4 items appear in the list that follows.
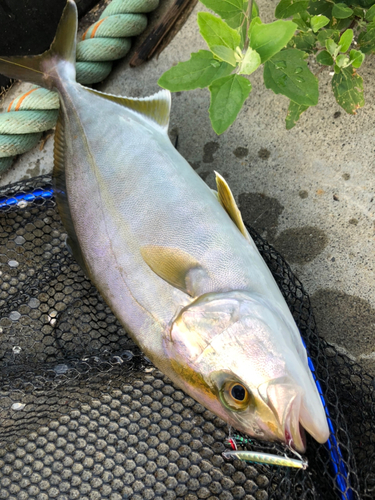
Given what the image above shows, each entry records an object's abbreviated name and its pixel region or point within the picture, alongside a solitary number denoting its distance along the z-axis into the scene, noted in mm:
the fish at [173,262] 276
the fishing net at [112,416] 334
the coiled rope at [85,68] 457
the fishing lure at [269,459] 281
